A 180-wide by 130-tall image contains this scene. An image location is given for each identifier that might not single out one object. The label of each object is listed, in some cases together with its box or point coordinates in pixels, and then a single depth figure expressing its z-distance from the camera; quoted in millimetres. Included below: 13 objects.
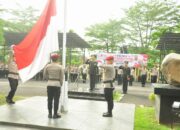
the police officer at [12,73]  11102
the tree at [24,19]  41428
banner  29500
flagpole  9938
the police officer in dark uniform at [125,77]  17989
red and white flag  9250
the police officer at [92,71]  15516
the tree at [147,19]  32250
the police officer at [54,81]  8930
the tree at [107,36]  35500
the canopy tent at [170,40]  16297
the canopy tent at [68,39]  22756
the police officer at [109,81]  9578
